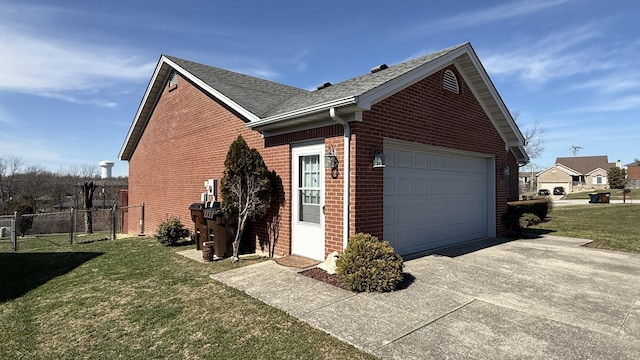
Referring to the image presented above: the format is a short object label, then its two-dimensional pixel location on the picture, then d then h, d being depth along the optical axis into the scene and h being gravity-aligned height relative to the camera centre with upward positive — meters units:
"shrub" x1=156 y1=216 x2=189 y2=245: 9.86 -1.39
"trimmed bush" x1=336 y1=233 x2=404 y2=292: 5.14 -1.30
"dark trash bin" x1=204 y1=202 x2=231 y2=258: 7.93 -1.22
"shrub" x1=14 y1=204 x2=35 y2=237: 20.81 -2.35
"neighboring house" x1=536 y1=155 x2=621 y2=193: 61.06 +2.42
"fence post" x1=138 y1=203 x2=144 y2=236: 15.35 -1.56
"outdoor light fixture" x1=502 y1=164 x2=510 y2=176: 10.59 +0.54
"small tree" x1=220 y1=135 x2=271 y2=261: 7.48 +0.00
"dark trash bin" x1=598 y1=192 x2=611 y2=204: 28.40 -0.98
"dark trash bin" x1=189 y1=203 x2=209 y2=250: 8.65 -1.05
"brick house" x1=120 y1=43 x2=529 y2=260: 6.42 +0.99
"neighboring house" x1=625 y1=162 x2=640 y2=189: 67.88 +3.36
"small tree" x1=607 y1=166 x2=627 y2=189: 50.44 +1.37
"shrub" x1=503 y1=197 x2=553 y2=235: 10.88 -1.01
